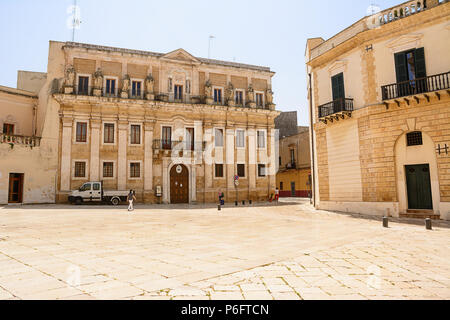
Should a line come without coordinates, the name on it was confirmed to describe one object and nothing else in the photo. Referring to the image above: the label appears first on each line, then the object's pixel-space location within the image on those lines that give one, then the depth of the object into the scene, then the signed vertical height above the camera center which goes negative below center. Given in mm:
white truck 23453 -334
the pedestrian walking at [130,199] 19317 -609
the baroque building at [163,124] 25438 +5793
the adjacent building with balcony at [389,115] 14266 +3635
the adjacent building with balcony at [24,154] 22734 +2831
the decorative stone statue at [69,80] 25203 +8980
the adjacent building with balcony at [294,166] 39969 +2790
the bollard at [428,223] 10705 -1320
